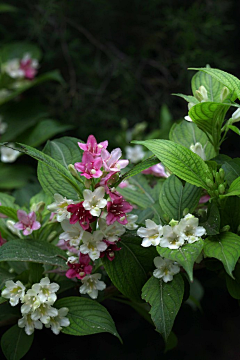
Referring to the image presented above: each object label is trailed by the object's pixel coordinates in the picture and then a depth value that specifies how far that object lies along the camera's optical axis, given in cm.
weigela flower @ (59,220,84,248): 115
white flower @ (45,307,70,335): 116
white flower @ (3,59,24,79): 234
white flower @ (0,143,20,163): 189
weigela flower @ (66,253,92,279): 116
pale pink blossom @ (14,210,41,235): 121
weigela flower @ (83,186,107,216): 111
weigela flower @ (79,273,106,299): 118
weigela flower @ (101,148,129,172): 114
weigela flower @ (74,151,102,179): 113
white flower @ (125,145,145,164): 174
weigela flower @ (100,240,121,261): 115
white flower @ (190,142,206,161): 122
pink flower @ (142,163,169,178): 129
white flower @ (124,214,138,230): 116
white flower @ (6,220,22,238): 125
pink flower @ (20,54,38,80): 238
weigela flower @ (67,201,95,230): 113
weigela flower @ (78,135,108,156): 115
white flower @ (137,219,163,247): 113
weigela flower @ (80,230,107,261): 114
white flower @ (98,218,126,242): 115
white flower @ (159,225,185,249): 112
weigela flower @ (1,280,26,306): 115
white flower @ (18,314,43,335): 116
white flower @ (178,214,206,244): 112
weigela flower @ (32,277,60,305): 116
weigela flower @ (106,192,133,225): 113
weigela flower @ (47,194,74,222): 114
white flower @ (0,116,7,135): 220
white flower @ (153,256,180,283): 114
